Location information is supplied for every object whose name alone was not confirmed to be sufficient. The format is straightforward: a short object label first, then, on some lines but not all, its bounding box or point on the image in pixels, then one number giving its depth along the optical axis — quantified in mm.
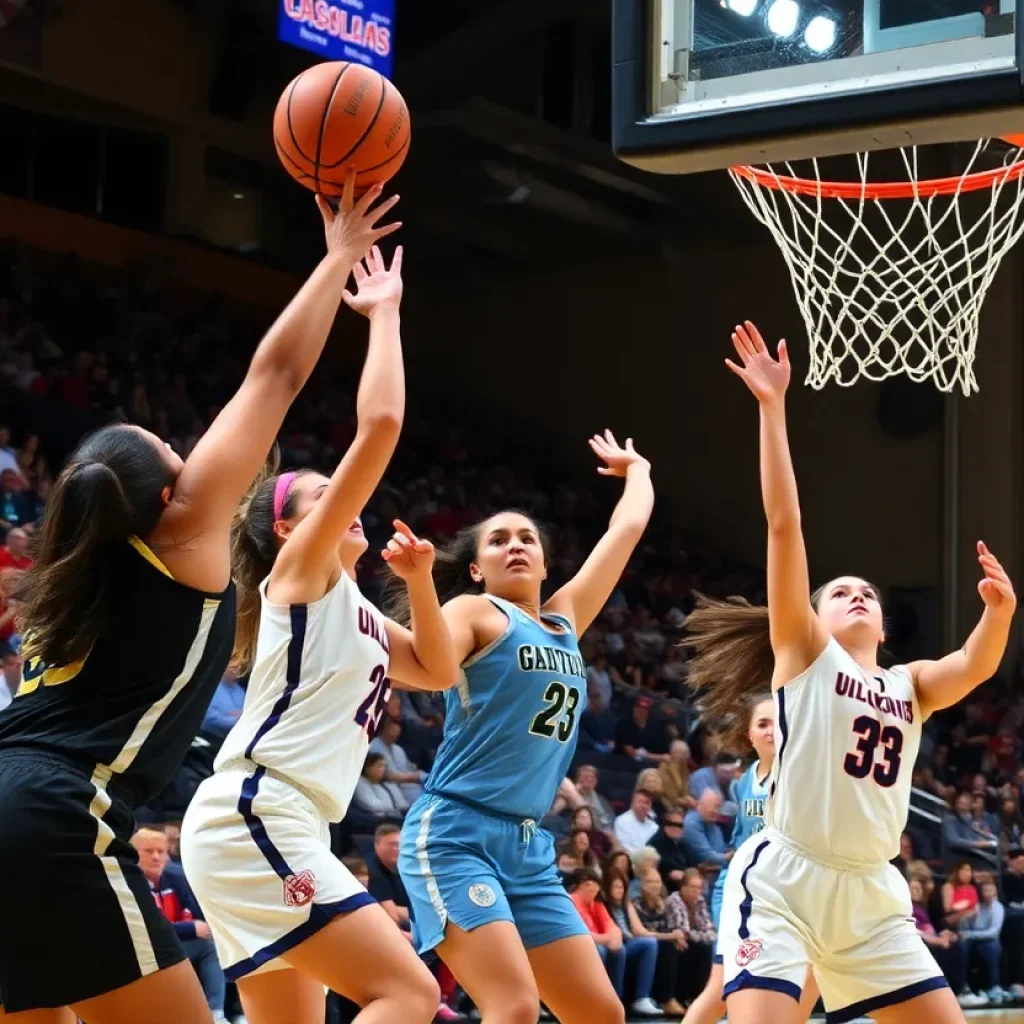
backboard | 4371
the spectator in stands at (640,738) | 11898
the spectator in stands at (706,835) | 10219
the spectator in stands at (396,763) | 9211
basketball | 4043
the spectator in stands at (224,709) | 8359
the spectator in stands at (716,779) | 11055
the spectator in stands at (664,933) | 9289
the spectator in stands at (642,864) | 9500
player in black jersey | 2771
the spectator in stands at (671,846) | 10031
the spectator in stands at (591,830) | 9383
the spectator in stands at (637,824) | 10031
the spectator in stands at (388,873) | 7973
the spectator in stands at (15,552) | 7988
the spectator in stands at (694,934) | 9516
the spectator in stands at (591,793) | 10047
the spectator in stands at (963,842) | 12438
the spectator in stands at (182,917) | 6945
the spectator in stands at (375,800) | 8703
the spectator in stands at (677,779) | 10703
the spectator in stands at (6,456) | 9891
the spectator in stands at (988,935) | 11047
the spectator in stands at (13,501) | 9547
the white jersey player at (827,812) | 4258
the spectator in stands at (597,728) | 11906
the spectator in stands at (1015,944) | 11445
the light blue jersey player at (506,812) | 4332
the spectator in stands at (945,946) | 10898
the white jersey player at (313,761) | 3551
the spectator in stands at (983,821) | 12867
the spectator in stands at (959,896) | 11227
